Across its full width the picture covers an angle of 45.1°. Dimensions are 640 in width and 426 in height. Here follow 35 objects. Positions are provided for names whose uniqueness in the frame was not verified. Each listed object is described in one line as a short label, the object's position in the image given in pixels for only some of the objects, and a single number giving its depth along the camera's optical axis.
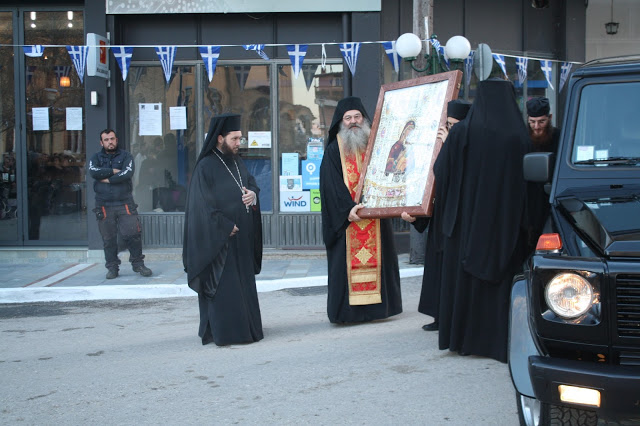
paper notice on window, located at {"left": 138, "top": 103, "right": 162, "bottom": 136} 12.84
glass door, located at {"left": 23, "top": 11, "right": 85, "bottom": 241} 12.69
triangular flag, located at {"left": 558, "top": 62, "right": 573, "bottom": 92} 13.31
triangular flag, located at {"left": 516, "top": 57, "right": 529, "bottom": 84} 12.87
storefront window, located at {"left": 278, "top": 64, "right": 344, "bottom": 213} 12.78
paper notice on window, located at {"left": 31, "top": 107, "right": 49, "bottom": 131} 12.73
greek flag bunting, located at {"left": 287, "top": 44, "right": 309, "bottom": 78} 11.30
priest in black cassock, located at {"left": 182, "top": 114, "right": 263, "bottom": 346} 6.79
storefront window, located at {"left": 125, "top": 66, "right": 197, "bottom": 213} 12.83
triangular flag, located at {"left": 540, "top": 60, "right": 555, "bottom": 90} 12.52
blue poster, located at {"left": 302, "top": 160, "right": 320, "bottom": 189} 12.81
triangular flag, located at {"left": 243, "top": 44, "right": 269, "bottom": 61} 11.23
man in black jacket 10.88
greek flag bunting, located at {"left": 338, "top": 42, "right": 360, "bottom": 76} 11.49
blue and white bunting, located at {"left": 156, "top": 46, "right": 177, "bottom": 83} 11.66
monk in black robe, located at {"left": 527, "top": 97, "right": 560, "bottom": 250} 6.87
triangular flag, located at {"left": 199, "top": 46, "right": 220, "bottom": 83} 11.52
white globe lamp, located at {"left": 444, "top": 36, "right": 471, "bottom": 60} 10.40
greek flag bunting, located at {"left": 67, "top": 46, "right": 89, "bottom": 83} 11.50
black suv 3.45
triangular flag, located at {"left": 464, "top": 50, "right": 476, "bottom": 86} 12.82
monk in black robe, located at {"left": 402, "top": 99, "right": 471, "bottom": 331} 6.65
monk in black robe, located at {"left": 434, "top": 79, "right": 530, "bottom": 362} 5.65
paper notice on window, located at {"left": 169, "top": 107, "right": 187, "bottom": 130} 12.80
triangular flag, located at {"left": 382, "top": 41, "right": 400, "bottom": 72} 11.53
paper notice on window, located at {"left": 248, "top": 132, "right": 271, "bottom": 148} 12.81
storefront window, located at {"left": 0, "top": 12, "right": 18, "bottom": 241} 12.78
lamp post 10.35
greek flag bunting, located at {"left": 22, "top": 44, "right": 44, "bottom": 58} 11.15
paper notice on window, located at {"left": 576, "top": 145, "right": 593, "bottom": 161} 4.44
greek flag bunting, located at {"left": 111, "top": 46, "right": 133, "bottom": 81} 11.77
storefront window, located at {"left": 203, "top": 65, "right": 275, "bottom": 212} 12.80
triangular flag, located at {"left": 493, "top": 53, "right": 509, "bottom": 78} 11.92
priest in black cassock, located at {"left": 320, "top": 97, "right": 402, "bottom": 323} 7.42
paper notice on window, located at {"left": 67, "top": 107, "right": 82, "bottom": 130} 12.76
